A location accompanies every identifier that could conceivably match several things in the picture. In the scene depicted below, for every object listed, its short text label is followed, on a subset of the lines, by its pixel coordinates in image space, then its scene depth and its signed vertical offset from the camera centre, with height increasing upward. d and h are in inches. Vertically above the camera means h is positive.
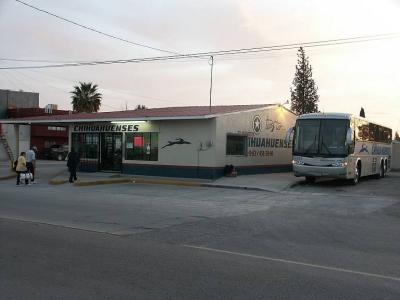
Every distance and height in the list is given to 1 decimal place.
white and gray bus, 899.4 +12.1
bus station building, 1019.9 +21.1
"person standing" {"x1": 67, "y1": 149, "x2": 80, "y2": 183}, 992.2 -29.3
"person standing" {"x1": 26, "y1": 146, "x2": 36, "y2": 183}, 987.4 -26.9
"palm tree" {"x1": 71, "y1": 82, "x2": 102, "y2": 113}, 2568.9 +237.2
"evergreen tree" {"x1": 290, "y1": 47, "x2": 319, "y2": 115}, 2208.4 +258.7
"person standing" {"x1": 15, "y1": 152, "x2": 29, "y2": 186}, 943.6 -34.7
